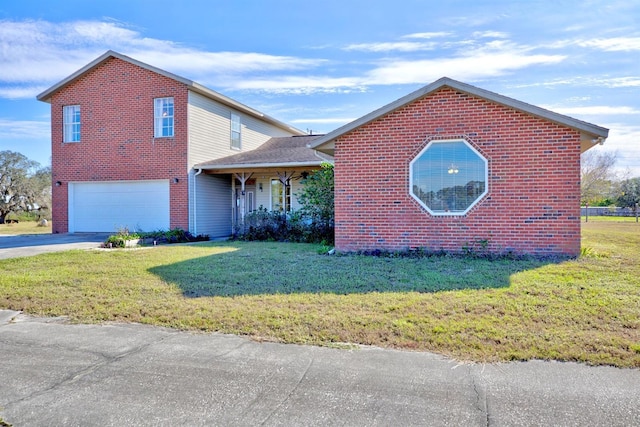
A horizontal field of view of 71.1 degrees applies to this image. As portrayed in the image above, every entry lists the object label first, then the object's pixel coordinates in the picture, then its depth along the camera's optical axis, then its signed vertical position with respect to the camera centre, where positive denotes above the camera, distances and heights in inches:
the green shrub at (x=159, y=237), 514.6 -35.3
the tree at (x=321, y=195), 533.3 +16.9
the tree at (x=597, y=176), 1550.2 +122.5
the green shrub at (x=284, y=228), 550.3 -24.4
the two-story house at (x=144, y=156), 650.8 +80.9
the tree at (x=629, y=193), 1692.9 +60.4
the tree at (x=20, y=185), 1267.2 +69.9
